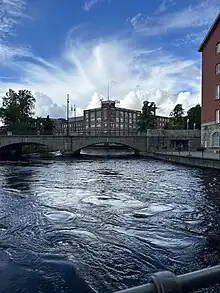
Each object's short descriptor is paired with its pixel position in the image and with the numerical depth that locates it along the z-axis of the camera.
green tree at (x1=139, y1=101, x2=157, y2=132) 62.85
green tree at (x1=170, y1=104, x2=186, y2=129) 73.75
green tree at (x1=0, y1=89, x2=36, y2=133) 59.89
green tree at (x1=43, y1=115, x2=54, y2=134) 66.90
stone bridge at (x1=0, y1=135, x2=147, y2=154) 44.81
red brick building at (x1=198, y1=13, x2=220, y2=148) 31.17
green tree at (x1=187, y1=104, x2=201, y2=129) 77.60
